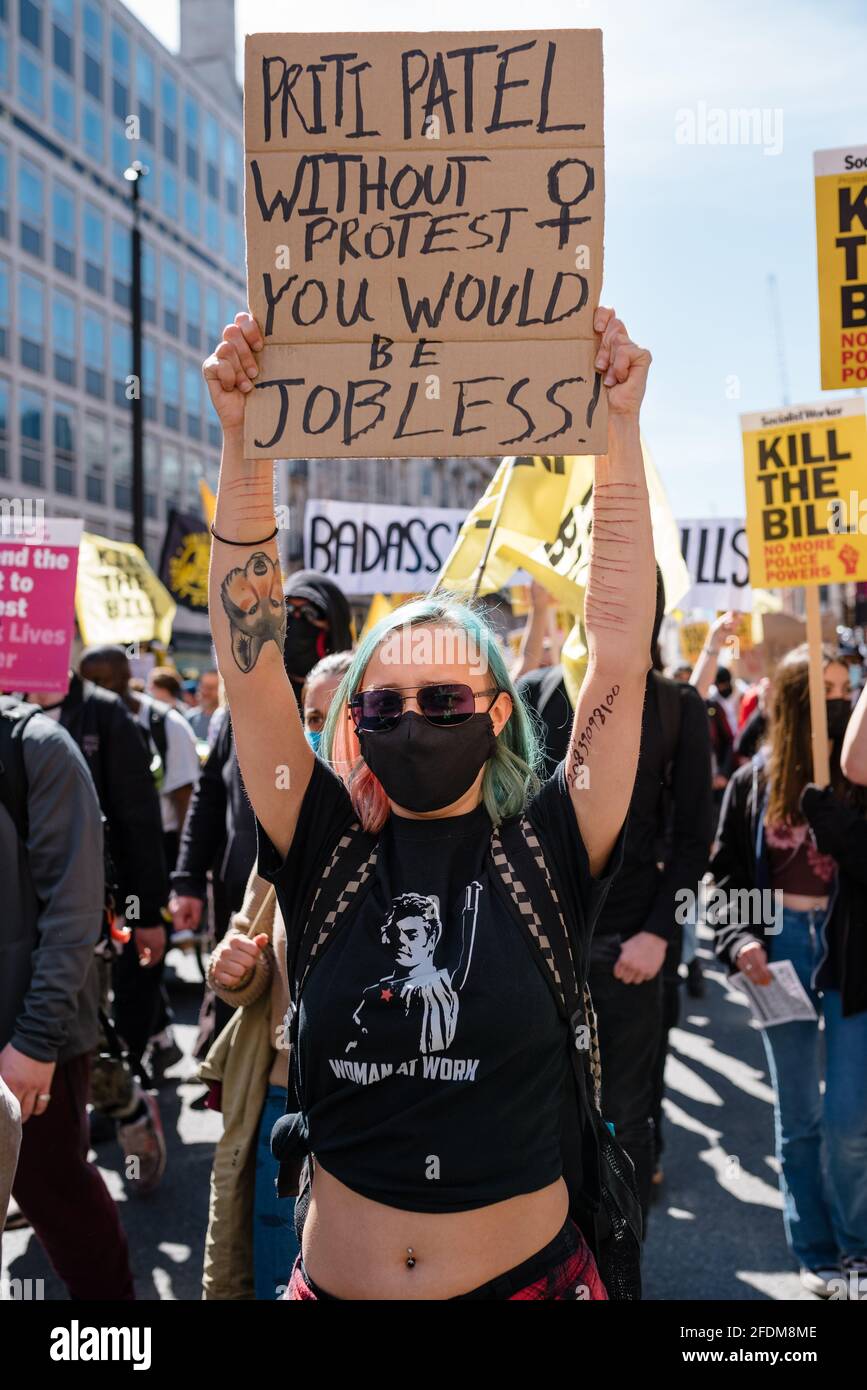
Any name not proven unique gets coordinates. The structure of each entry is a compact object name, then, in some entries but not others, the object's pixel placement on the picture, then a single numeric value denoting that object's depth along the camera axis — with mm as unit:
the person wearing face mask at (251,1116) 2795
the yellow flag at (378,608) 6727
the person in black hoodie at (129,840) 4426
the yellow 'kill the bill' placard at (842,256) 3604
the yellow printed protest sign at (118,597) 7852
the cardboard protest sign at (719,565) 8117
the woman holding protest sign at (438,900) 1808
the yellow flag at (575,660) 3681
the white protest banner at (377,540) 7480
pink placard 4008
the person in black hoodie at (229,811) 3814
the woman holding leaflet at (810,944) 3543
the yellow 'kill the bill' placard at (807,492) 4637
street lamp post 13234
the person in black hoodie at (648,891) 3658
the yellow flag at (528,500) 4391
